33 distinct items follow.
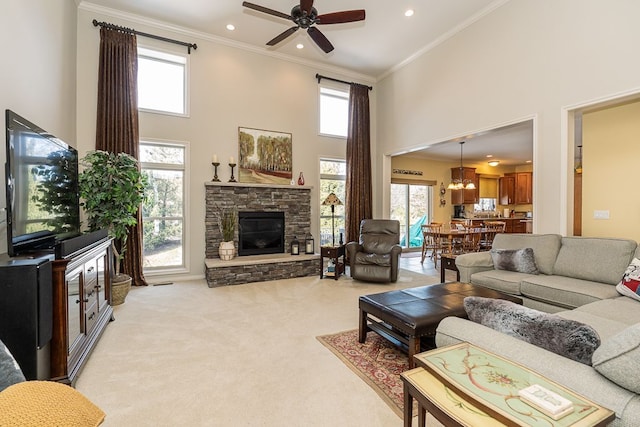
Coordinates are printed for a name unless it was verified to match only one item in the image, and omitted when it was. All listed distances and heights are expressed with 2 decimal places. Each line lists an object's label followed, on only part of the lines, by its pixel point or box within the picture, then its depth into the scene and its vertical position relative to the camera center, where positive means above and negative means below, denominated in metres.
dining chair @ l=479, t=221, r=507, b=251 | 7.42 -0.52
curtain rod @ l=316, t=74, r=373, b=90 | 6.04 +2.75
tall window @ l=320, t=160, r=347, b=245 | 6.33 +0.48
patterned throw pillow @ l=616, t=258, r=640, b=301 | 2.49 -0.59
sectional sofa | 1.03 -0.61
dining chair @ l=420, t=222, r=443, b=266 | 6.65 -0.60
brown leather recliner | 4.71 -0.67
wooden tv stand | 1.96 -0.74
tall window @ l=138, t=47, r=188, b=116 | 4.83 +2.15
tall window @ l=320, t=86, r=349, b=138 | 6.34 +2.18
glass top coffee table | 0.96 -0.65
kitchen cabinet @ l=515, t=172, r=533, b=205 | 9.77 +0.82
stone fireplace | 4.79 -0.34
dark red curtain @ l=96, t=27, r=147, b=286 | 4.35 +1.58
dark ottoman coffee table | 2.15 -0.76
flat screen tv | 1.87 +0.18
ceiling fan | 3.37 +2.30
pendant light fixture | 7.77 +0.75
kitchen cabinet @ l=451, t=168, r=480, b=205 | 9.26 +0.64
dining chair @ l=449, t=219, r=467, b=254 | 6.89 -0.70
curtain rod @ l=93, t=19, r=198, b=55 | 4.37 +2.74
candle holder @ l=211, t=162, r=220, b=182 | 5.11 +0.71
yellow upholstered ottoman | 0.79 -0.56
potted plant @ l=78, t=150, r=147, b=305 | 3.47 +0.22
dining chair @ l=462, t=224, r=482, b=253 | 6.65 -0.63
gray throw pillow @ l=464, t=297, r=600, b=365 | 1.20 -0.51
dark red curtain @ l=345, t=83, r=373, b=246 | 6.28 +1.04
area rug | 2.00 -1.19
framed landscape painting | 5.41 +1.04
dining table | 6.37 -0.44
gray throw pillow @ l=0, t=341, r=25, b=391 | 1.02 -0.56
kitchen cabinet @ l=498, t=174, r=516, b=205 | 10.06 +0.80
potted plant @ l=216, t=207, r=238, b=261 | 4.95 -0.30
